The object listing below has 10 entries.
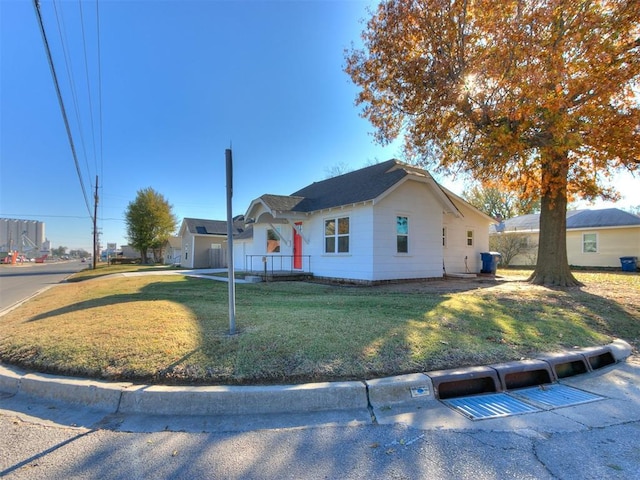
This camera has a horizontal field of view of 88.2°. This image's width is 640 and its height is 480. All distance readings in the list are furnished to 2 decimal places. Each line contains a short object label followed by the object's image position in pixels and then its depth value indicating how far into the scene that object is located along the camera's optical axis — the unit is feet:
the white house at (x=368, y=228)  39.32
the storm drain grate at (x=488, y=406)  10.70
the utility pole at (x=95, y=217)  106.01
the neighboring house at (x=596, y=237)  65.67
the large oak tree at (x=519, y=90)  28.60
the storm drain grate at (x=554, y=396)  11.55
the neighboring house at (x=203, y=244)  98.55
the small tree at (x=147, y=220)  128.98
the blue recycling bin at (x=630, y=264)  61.05
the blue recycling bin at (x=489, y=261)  56.49
